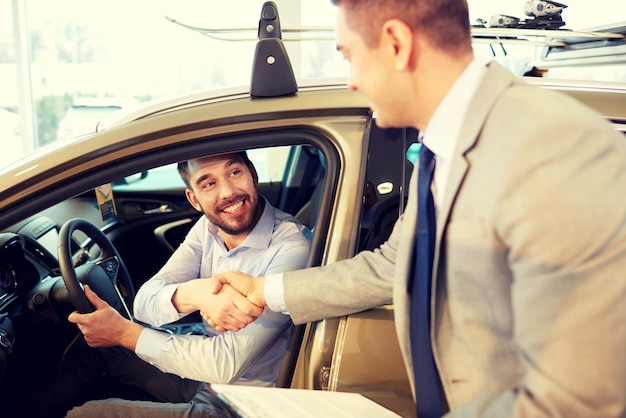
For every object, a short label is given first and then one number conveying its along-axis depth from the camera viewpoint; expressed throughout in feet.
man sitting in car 5.32
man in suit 2.58
